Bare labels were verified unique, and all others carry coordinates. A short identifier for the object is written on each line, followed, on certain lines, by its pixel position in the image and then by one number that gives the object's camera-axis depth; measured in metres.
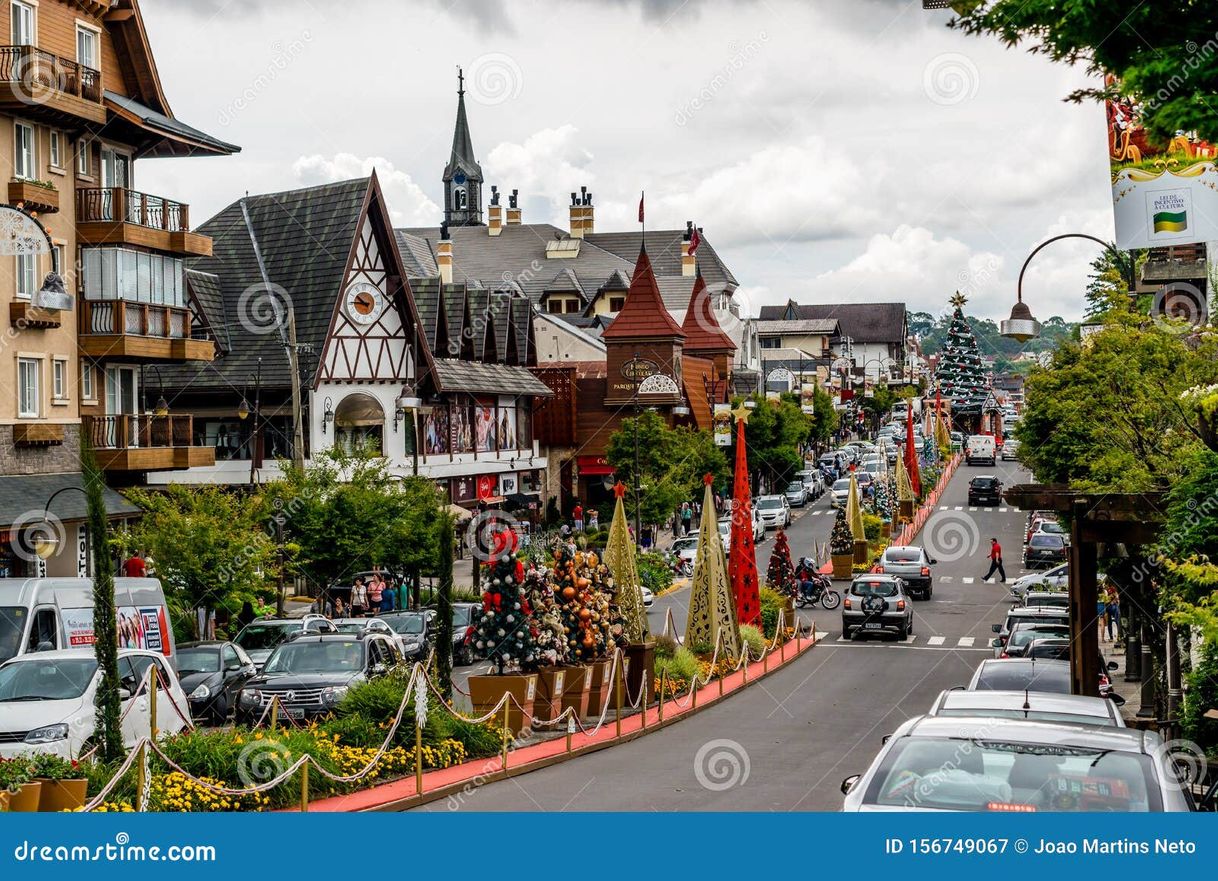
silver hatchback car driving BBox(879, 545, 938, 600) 49.75
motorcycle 48.66
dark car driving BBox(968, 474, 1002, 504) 82.69
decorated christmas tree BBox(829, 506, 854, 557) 55.12
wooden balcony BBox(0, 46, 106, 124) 32.81
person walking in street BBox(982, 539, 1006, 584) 54.75
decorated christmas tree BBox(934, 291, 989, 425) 148.88
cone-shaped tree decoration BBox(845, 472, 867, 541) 56.06
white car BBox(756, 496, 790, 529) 70.75
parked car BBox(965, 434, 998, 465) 110.31
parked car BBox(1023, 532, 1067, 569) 56.78
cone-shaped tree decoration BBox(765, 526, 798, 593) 46.09
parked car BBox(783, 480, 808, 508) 83.44
